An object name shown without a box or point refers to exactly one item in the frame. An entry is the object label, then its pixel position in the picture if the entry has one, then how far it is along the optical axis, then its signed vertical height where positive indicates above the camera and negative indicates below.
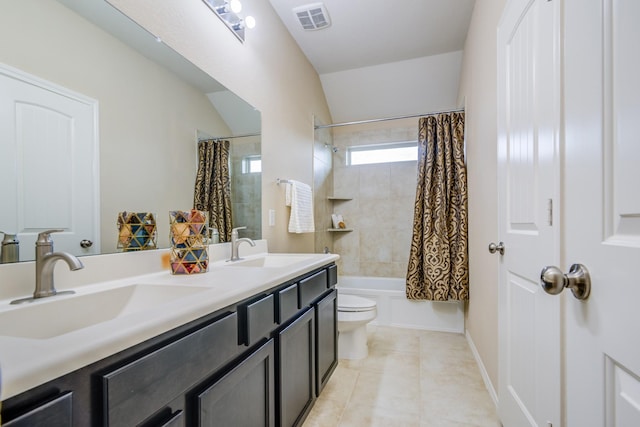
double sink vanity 0.46 -0.29
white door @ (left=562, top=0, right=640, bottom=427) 0.53 +0.01
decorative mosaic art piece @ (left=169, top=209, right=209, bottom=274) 1.19 -0.12
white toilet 2.20 -0.85
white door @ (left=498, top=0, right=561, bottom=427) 0.87 +0.02
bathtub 2.82 -0.96
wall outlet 2.13 -0.03
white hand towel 2.31 +0.03
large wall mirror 0.83 +0.33
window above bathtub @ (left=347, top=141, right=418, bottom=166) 3.54 +0.72
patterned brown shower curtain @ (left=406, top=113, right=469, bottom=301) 2.69 -0.04
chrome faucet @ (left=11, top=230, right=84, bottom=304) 0.78 -0.13
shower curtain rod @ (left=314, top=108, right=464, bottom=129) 2.78 +0.93
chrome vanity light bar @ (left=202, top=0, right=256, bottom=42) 1.61 +1.12
